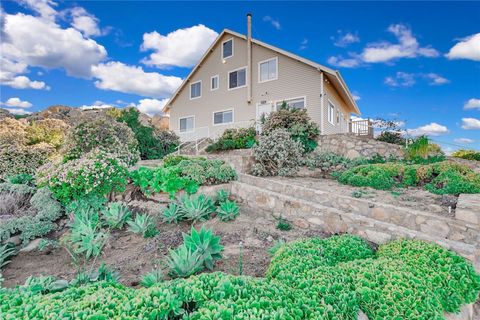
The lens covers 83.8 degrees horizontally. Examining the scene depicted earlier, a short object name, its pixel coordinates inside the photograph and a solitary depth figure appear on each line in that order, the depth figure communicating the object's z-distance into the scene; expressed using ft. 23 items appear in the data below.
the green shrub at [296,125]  33.76
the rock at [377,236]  12.10
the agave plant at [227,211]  15.71
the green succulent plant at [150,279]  8.10
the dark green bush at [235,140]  38.19
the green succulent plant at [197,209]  15.83
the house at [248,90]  46.62
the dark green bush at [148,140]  44.29
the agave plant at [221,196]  18.47
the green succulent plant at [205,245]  9.91
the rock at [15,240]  15.34
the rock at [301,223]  15.12
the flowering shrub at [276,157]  26.13
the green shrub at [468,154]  37.86
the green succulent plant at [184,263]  9.14
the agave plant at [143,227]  14.69
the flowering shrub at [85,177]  17.53
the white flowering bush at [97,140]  24.72
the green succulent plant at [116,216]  16.30
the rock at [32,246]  14.85
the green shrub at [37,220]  15.92
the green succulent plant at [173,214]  16.03
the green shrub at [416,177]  17.79
